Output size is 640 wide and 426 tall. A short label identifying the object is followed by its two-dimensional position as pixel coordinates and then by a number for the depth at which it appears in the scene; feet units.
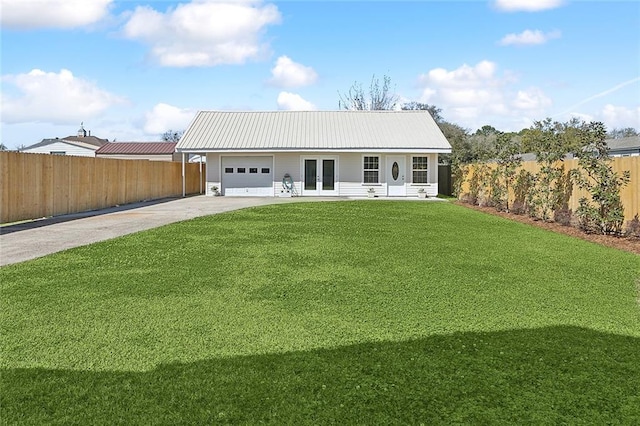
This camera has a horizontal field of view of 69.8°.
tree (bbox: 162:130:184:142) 230.07
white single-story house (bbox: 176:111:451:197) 76.43
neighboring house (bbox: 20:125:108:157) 127.75
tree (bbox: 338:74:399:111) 147.02
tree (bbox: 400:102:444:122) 153.58
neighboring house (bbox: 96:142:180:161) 126.11
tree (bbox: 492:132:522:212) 55.07
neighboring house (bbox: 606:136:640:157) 96.37
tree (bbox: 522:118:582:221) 43.86
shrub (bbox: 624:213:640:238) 33.47
